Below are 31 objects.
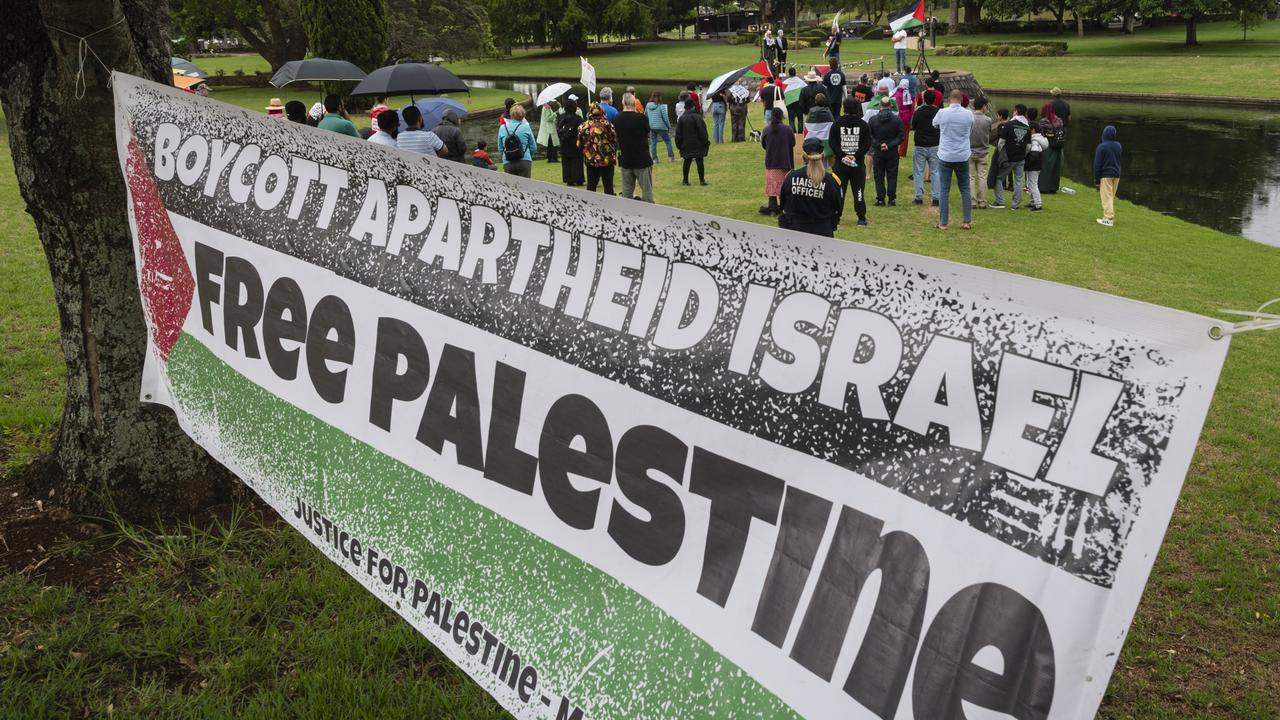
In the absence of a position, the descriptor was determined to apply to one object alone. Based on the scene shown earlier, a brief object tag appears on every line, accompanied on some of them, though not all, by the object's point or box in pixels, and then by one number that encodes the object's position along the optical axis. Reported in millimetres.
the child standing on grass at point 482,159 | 11500
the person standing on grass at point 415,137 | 9484
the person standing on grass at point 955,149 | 12023
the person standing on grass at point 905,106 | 17922
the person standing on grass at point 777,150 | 12734
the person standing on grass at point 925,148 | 13109
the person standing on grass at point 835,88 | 21922
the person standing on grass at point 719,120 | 22169
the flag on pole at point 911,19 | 23938
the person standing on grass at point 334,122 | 9368
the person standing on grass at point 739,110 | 21203
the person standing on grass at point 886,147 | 13039
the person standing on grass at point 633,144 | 12094
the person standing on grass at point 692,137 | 15109
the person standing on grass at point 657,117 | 17562
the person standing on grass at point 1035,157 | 13555
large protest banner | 1853
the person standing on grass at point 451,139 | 11102
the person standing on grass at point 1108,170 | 13195
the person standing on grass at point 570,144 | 14961
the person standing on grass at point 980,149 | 13219
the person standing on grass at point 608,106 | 16812
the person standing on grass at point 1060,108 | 15000
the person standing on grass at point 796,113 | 20953
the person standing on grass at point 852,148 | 12000
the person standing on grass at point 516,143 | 12727
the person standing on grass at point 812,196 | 8672
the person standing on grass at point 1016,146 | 13375
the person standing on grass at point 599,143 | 12516
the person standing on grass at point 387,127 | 9258
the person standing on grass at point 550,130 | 18656
